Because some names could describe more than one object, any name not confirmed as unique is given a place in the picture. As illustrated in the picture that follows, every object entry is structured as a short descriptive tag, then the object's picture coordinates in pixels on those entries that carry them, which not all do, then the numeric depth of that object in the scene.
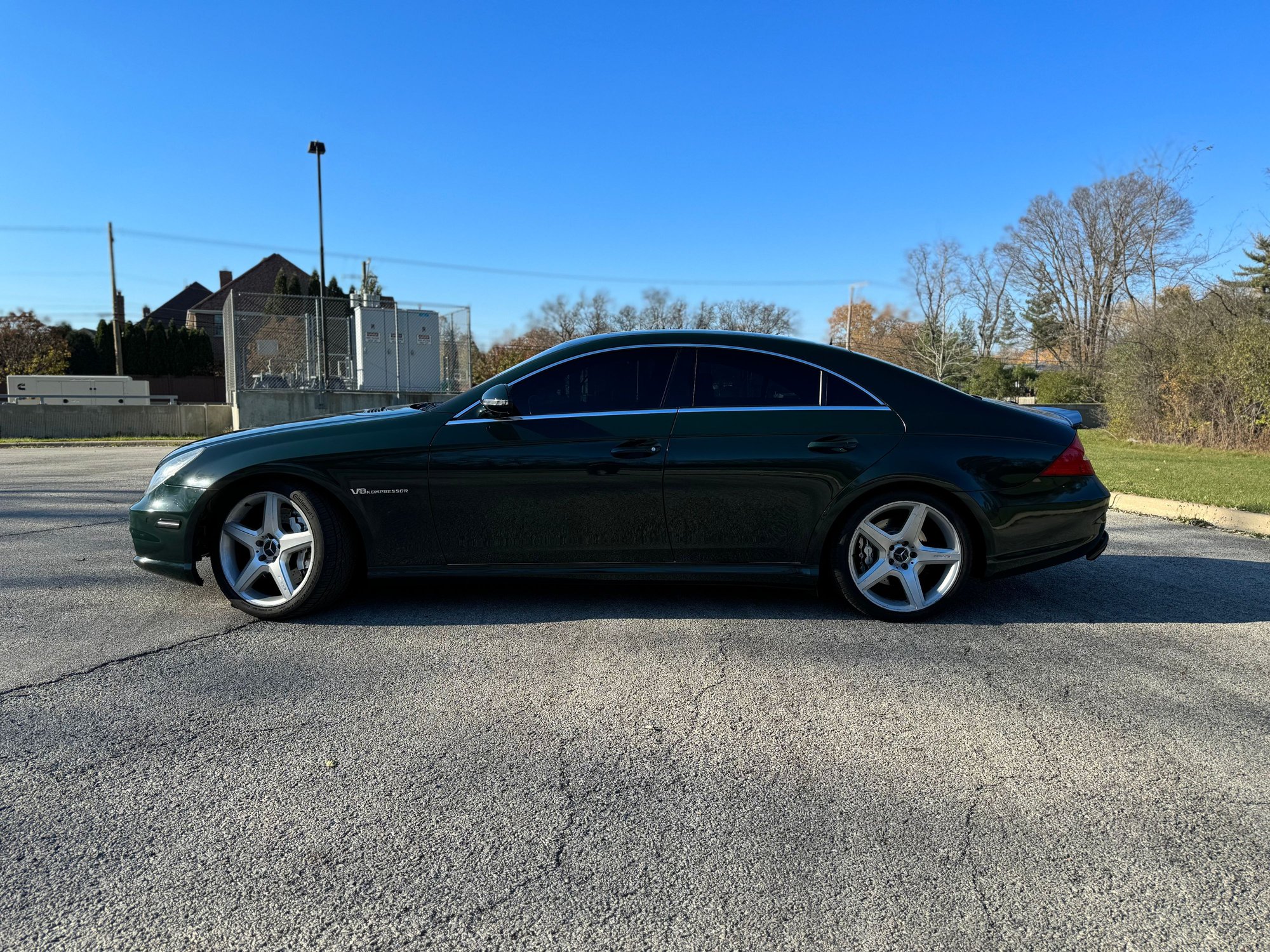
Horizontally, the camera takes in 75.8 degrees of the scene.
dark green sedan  4.14
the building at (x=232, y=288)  61.94
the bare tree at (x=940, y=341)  43.94
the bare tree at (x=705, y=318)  55.40
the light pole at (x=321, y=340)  20.79
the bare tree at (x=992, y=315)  44.66
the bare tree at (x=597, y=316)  54.06
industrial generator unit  26.44
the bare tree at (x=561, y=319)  53.53
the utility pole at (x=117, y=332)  37.53
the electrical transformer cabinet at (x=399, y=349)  21.48
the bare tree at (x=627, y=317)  55.00
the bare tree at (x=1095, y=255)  36.91
